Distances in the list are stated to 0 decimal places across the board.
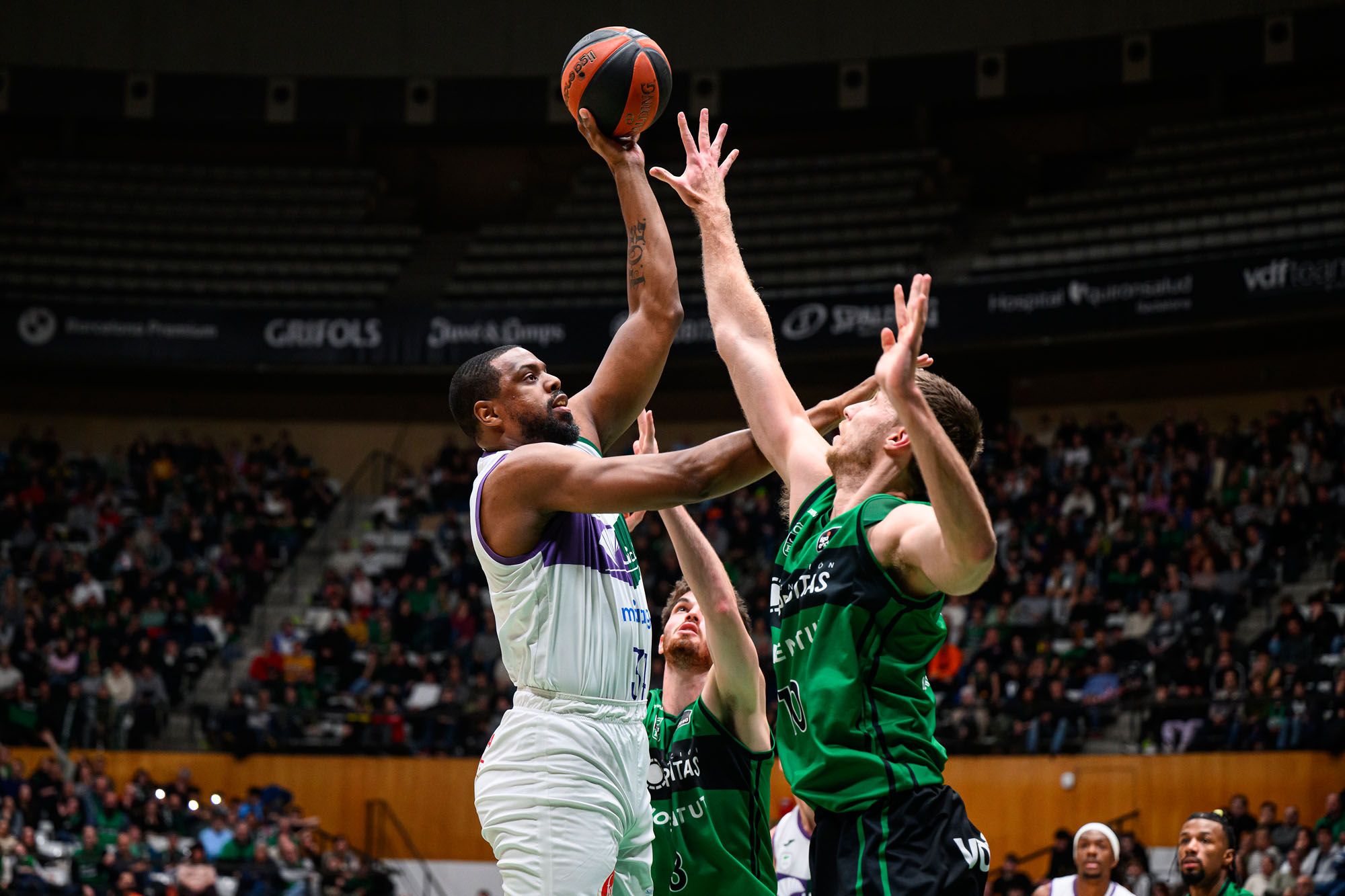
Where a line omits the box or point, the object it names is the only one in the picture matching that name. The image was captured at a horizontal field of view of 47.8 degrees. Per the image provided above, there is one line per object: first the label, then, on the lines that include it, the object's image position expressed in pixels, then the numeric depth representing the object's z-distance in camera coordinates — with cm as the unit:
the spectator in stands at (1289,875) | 1282
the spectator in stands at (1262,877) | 1299
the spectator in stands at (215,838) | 1702
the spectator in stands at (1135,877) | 1320
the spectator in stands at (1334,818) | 1322
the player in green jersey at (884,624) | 351
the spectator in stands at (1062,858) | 1417
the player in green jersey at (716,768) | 541
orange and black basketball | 546
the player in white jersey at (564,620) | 450
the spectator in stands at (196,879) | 1594
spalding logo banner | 2130
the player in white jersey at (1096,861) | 845
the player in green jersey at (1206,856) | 731
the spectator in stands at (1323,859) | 1263
